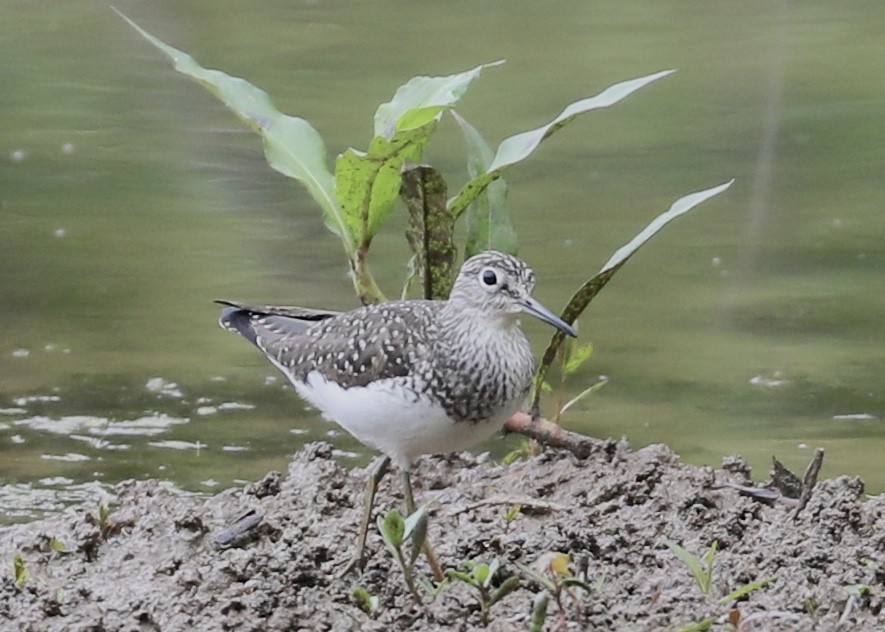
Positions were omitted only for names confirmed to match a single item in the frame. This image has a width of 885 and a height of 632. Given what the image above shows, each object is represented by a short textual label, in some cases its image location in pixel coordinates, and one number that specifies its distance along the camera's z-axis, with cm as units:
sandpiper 726
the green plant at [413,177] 820
